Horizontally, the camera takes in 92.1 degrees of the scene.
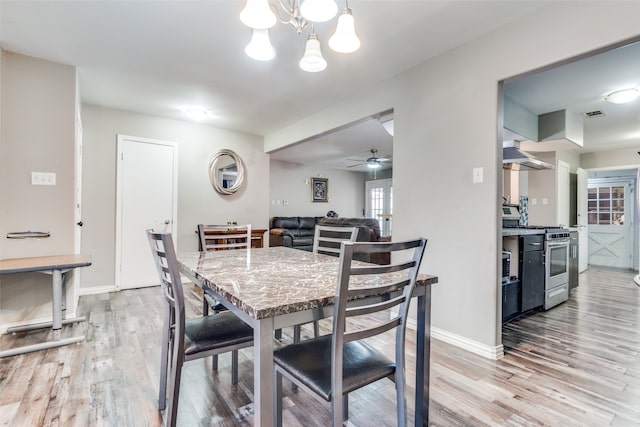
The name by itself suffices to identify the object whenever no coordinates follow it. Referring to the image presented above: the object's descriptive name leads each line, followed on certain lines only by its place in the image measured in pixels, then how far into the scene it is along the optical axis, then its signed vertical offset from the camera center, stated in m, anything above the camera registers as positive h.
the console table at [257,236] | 4.64 -0.37
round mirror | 4.69 +0.63
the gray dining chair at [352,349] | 0.98 -0.55
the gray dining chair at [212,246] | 2.00 -0.27
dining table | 0.89 -0.28
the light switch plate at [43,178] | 2.70 +0.29
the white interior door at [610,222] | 6.05 -0.16
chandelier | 1.36 +0.89
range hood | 3.37 +0.60
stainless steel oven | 3.24 -0.59
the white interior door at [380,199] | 8.93 +0.41
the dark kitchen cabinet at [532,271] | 2.94 -0.57
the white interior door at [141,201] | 4.00 +0.14
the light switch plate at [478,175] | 2.29 +0.29
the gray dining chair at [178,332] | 1.29 -0.56
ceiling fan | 6.37 +1.10
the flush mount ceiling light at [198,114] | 4.03 +1.31
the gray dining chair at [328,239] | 2.00 -0.19
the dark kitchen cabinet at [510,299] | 2.75 -0.79
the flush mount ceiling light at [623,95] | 3.06 +1.21
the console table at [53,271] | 2.20 -0.45
